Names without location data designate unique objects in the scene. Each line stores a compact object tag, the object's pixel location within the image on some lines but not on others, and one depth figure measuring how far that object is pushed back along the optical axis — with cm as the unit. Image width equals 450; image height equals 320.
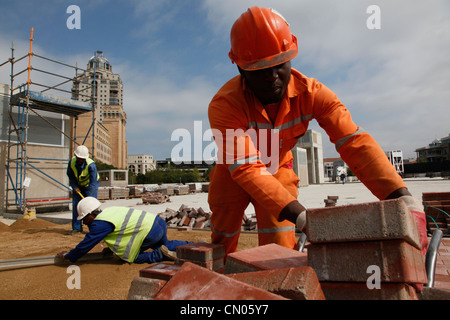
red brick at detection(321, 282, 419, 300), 118
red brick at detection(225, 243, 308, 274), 153
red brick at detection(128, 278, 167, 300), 139
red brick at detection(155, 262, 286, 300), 108
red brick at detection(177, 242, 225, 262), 216
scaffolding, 946
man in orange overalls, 184
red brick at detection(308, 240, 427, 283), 116
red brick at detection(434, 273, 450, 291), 203
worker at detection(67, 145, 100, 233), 590
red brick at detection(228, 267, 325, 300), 110
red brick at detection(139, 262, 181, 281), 174
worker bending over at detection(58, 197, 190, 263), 344
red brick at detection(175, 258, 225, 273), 214
